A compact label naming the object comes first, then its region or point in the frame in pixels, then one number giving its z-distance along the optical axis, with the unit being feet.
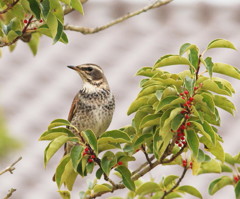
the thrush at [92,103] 30.66
